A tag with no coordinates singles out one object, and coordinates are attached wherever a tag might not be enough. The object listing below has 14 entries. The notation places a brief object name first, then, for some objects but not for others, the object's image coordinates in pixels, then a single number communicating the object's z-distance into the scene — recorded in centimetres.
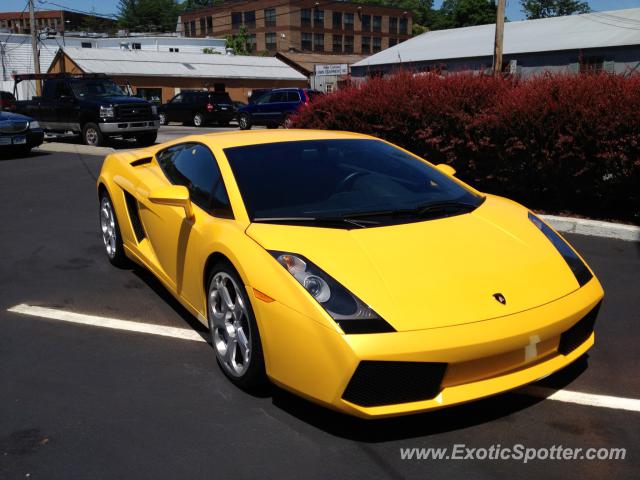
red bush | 673
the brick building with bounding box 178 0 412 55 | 8888
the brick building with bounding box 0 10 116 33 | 12855
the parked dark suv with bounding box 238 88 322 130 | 2623
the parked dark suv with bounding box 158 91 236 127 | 2947
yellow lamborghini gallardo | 275
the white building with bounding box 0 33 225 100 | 5633
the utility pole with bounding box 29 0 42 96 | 3342
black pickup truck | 1697
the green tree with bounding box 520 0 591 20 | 9238
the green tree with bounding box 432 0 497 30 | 8888
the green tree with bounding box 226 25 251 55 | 8525
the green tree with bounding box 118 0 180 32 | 12862
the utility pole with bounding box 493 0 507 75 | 1731
